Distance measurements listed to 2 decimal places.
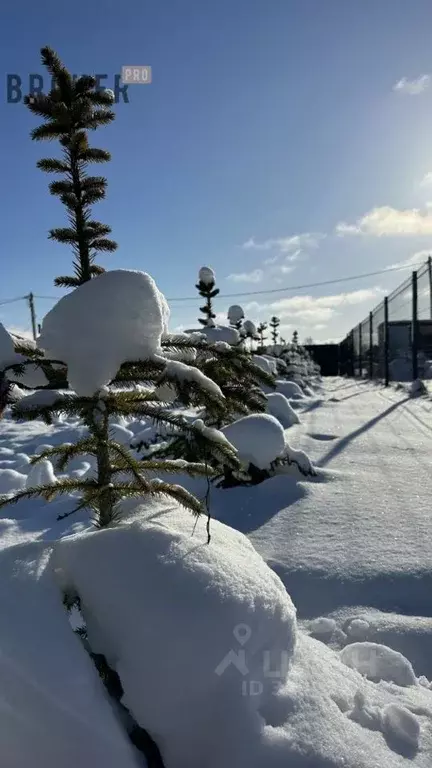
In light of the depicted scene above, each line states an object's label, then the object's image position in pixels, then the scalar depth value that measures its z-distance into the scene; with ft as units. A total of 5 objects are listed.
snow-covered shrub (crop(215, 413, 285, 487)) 13.42
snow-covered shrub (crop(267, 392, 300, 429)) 24.12
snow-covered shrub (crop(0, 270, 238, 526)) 4.54
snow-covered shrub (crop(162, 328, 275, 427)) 5.59
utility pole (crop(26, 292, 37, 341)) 120.22
